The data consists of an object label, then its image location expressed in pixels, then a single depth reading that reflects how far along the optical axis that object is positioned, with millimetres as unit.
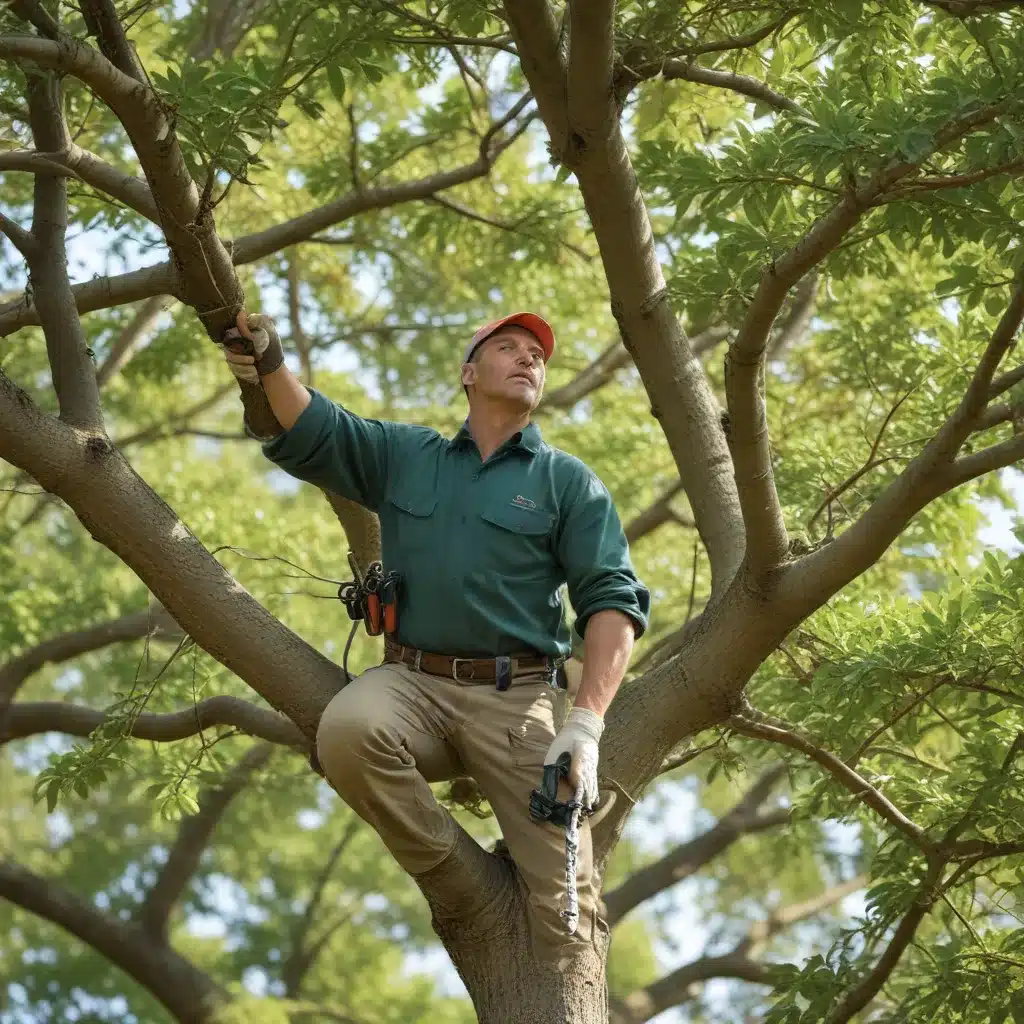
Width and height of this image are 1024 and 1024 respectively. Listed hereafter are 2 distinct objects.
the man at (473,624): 7344
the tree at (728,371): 7266
